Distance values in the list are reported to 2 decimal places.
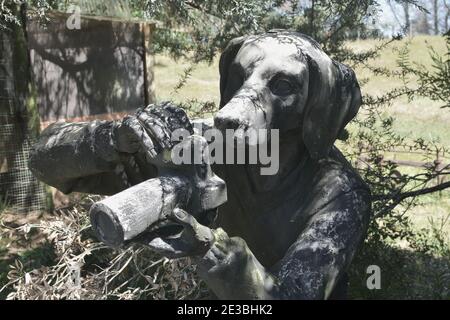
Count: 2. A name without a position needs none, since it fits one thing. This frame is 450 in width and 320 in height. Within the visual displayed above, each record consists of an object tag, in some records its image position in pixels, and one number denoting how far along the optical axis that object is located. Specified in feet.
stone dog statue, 5.09
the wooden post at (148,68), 23.44
